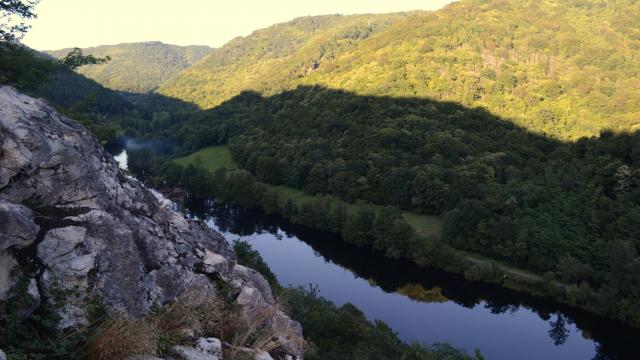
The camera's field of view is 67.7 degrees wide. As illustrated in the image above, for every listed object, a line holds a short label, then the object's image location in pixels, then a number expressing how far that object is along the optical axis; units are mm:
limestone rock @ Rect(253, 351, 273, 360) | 8608
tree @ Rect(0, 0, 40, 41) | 19750
